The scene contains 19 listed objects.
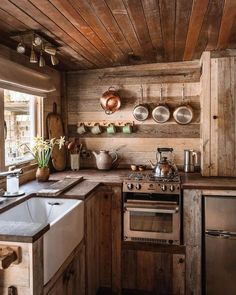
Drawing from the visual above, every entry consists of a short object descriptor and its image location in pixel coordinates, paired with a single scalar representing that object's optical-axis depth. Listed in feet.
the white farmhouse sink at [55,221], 5.37
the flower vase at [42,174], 9.20
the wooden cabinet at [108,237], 8.93
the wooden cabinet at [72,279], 5.63
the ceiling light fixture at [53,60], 8.37
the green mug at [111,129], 11.48
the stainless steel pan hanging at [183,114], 10.87
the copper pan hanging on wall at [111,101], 11.35
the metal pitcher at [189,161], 10.66
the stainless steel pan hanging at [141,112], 11.21
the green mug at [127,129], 11.31
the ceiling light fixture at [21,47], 7.57
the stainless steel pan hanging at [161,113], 11.04
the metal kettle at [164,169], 9.29
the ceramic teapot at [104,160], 11.07
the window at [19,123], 8.77
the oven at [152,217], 8.51
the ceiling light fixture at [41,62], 8.24
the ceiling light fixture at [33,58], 7.69
